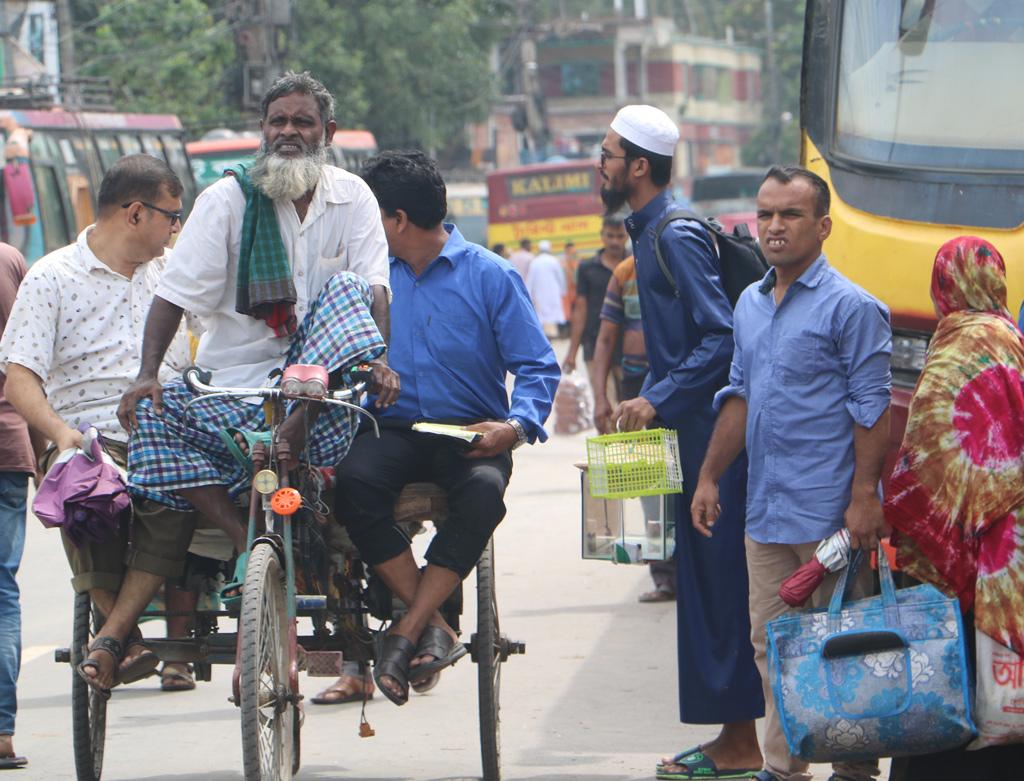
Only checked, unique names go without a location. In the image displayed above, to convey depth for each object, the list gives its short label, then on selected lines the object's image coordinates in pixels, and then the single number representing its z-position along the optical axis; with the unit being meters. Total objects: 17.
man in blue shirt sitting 10.85
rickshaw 9.72
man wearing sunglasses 10.95
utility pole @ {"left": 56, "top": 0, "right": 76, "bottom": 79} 57.69
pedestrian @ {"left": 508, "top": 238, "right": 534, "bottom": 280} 65.94
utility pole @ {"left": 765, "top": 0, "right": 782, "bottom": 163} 145.50
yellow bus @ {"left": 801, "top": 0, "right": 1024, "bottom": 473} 12.98
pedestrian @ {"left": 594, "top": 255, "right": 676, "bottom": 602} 18.86
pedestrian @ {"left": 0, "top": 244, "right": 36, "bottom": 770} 12.13
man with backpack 11.50
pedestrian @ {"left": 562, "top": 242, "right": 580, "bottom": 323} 67.94
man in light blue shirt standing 9.98
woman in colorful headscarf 9.07
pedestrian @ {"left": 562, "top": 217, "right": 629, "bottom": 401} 22.80
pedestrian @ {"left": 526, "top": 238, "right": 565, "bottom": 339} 62.28
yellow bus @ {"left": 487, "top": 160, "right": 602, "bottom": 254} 80.00
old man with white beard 10.45
